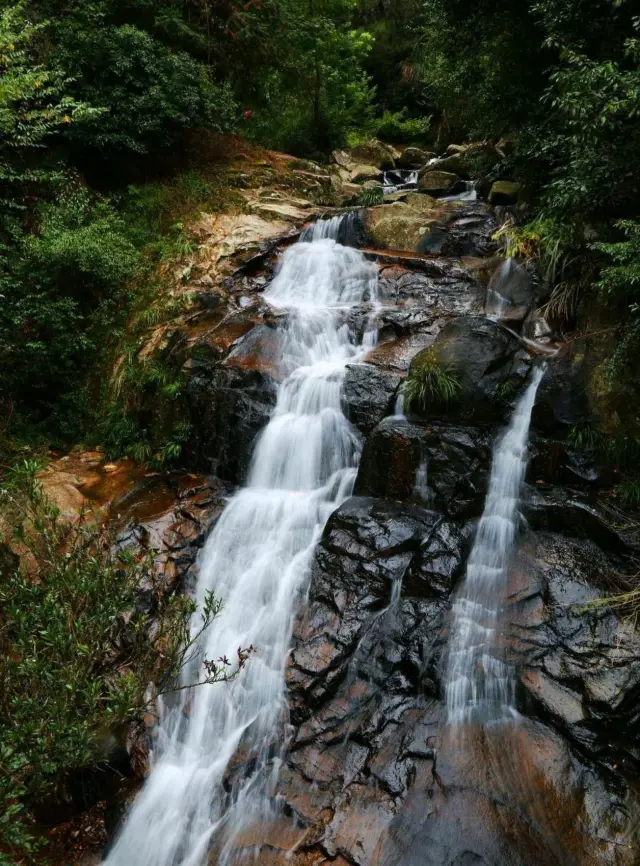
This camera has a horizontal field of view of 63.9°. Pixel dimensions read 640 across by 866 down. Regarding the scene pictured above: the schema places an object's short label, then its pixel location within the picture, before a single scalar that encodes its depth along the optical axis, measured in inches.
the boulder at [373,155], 673.0
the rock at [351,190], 567.7
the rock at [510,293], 318.0
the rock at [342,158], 652.1
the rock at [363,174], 623.8
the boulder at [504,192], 427.5
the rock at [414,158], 697.6
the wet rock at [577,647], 166.2
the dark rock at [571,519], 206.8
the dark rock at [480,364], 259.3
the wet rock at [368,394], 284.2
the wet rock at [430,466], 238.5
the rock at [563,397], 241.0
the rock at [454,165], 553.6
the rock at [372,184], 589.4
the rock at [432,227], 410.3
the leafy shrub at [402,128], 789.9
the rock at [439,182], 526.6
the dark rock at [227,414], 302.2
